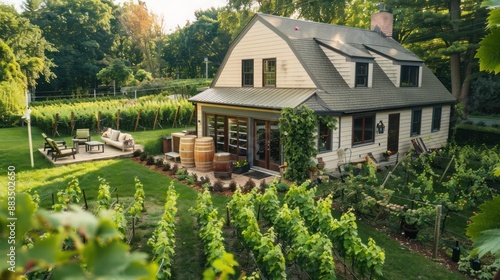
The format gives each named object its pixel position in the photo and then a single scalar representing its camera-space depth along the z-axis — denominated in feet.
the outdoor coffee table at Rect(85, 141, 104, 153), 55.51
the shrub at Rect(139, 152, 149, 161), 53.21
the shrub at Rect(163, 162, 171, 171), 49.06
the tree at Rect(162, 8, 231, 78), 187.21
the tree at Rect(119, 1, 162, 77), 173.47
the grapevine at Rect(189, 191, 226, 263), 19.47
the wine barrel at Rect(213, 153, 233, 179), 45.47
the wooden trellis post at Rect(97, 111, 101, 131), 74.49
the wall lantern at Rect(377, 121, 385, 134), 54.34
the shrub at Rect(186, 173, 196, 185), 43.60
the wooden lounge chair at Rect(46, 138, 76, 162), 49.73
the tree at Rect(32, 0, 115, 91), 152.97
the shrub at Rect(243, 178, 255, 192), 40.19
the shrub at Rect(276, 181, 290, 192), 41.40
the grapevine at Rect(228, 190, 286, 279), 19.09
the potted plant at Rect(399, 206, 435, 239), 30.12
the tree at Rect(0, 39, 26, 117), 61.31
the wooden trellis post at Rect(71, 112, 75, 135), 71.26
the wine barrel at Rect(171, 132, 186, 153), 56.70
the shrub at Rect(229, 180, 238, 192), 40.70
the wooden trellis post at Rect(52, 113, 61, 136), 69.67
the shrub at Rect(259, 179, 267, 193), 39.99
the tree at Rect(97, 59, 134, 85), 135.64
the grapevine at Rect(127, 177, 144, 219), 27.27
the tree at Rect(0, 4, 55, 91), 95.55
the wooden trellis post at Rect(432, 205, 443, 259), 28.32
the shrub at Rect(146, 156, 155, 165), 51.88
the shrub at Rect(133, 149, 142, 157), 55.29
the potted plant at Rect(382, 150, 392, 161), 54.90
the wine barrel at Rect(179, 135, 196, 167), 51.12
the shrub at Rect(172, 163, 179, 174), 47.65
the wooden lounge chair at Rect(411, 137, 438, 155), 58.96
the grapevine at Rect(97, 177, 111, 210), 28.12
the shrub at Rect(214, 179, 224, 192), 40.70
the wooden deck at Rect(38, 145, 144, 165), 50.96
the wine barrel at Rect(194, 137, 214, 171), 49.47
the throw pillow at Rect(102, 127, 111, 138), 63.81
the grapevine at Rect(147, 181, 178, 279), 18.42
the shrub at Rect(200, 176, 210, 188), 43.66
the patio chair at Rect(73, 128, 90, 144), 61.05
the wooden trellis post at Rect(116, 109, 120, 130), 76.28
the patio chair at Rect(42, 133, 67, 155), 54.45
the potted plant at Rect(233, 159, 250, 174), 48.98
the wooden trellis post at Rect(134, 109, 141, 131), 79.42
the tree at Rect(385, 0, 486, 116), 78.07
